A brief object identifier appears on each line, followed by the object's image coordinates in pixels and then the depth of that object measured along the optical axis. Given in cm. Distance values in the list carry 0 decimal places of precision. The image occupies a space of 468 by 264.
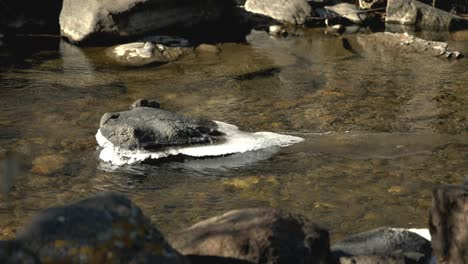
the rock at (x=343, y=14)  3004
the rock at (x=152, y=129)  1482
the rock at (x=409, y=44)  2409
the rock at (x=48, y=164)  1392
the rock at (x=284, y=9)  2953
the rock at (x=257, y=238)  761
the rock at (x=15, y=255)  623
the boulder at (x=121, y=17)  2469
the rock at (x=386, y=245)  907
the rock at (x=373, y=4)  3228
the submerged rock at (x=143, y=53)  2329
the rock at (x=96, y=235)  643
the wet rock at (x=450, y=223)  822
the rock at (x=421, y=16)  2914
